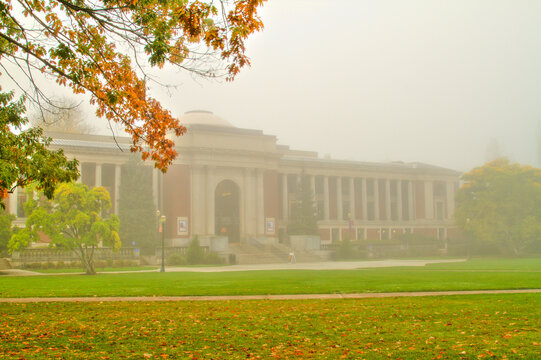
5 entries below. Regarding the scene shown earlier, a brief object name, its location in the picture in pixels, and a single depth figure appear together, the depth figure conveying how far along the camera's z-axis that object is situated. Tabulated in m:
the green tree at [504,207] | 67.58
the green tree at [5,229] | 39.97
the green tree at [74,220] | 34.59
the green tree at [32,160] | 11.68
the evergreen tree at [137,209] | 57.59
